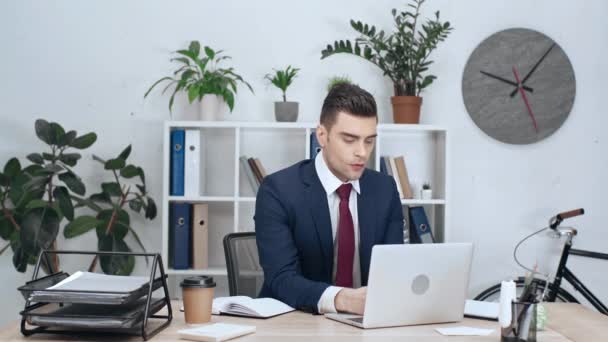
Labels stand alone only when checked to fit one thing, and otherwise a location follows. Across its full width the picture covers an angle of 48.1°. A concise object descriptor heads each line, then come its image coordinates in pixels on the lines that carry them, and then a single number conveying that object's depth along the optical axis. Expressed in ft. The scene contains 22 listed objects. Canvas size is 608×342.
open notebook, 5.87
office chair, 8.04
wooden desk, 5.12
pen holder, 4.95
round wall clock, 12.32
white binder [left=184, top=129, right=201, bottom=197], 11.12
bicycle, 11.71
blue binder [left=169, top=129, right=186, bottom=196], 11.12
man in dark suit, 7.27
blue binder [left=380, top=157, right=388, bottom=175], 11.56
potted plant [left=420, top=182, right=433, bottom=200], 11.57
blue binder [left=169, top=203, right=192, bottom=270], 11.07
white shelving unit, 11.98
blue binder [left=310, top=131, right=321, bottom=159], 11.23
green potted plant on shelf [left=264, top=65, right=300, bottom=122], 11.39
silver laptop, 5.37
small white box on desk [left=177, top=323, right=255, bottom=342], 4.99
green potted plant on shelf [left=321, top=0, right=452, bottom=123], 11.46
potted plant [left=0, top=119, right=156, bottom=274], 10.39
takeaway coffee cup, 5.54
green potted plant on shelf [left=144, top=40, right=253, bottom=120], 11.20
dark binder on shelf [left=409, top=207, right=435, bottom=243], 11.45
